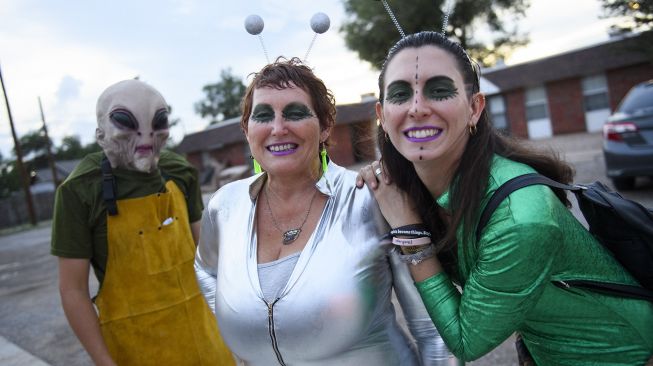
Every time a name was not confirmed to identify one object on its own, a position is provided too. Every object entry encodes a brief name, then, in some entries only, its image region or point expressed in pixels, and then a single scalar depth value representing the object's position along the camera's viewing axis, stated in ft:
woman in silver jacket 4.90
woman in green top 4.09
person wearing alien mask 6.51
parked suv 21.17
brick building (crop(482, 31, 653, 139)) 70.13
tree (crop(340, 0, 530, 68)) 87.20
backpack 4.47
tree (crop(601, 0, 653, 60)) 42.44
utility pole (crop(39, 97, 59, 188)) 85.26
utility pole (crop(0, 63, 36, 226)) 74.59
